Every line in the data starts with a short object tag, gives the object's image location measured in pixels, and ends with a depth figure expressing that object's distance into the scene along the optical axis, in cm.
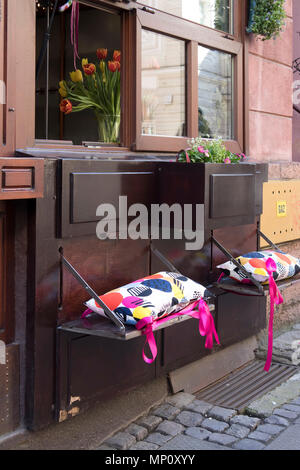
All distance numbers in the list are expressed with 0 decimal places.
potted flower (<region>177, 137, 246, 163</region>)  436
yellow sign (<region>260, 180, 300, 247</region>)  577
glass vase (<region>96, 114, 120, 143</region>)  462
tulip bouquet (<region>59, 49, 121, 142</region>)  464
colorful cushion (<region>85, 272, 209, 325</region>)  357
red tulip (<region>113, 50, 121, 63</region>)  470
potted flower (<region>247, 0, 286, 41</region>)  564
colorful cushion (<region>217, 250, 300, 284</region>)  461
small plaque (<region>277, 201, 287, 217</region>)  593
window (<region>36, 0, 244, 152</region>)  460
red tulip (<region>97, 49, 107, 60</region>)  475
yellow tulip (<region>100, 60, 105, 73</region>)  471
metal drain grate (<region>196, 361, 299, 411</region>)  474
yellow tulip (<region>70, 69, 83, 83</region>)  475
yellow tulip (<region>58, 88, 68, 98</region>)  486
